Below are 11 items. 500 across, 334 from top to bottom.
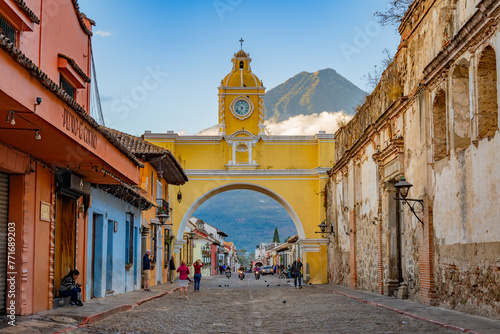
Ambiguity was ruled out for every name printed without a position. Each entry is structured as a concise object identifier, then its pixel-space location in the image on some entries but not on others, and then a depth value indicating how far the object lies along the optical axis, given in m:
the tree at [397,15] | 15.93
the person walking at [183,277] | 18.81
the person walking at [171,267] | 29.39
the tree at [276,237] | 124.78
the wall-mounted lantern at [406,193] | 12.95
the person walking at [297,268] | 26.05
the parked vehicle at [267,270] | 67.18
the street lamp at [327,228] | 28.92
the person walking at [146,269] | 21.20
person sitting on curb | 12.66
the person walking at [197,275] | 23.30
